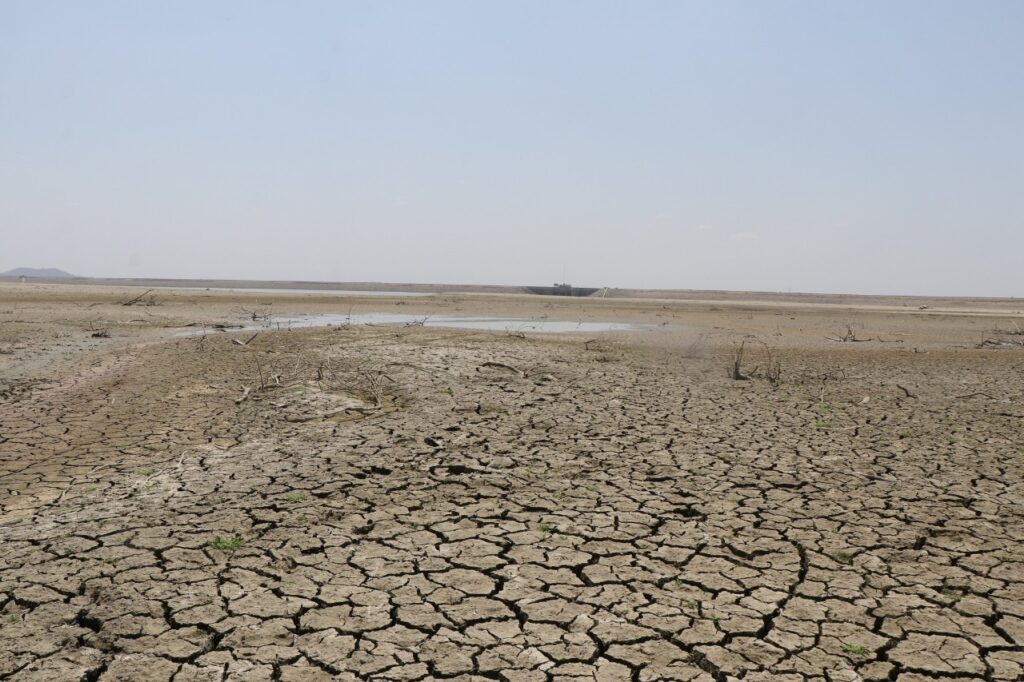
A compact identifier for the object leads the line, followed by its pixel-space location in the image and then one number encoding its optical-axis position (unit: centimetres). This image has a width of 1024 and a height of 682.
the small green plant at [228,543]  389
